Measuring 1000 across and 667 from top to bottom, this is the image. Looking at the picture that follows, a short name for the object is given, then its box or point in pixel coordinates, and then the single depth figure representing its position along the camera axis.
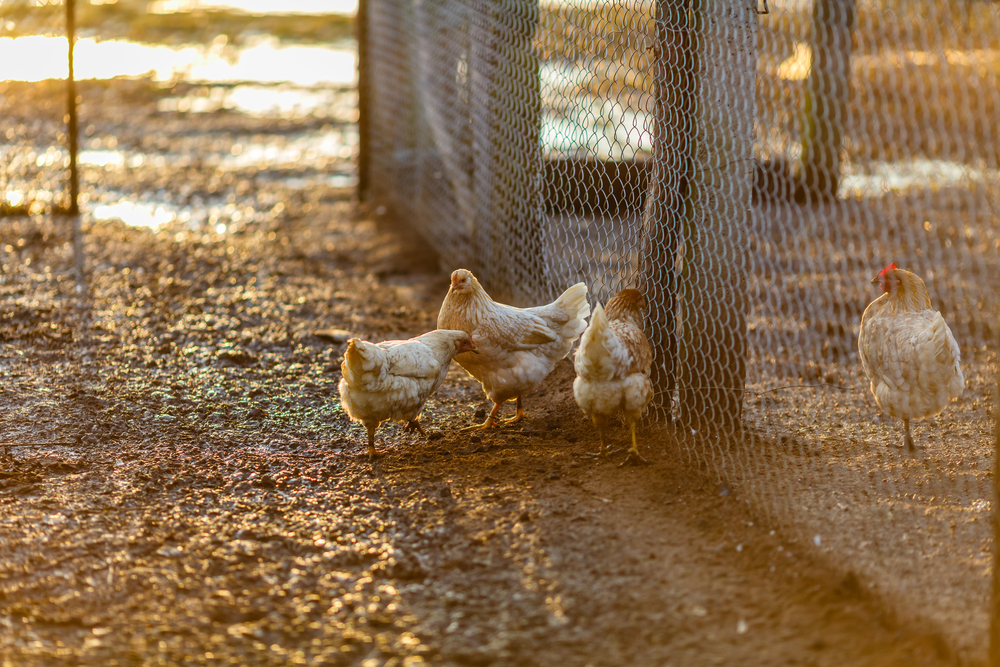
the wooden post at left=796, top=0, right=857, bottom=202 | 7.12
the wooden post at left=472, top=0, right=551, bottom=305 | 4.86
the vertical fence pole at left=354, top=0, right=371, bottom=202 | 7.80
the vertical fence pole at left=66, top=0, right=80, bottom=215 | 7.14
